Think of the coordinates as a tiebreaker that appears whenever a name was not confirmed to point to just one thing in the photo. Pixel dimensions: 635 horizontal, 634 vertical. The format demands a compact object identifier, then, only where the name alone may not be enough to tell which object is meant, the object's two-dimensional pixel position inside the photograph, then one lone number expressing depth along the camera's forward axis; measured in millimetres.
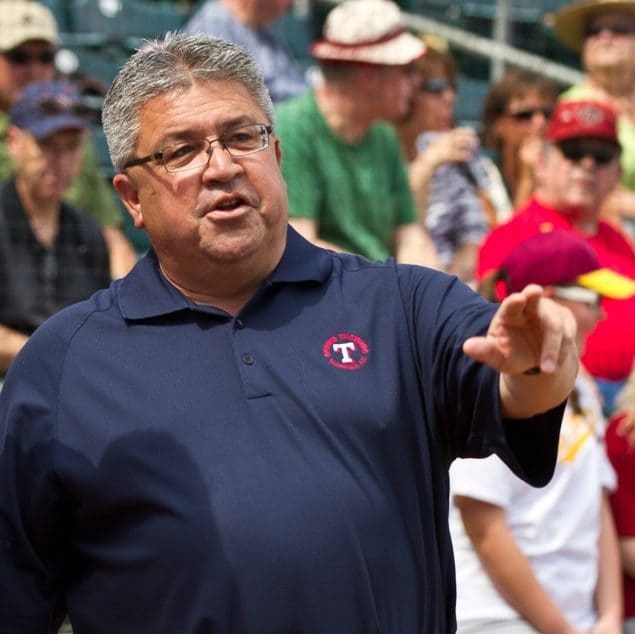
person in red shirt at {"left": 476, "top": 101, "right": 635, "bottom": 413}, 9977
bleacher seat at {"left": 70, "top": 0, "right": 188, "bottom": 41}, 13430
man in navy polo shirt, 4414
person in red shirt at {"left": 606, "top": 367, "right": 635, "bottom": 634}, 7836
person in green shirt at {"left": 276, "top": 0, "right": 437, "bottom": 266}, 9758
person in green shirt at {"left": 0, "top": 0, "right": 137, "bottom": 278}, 10672
